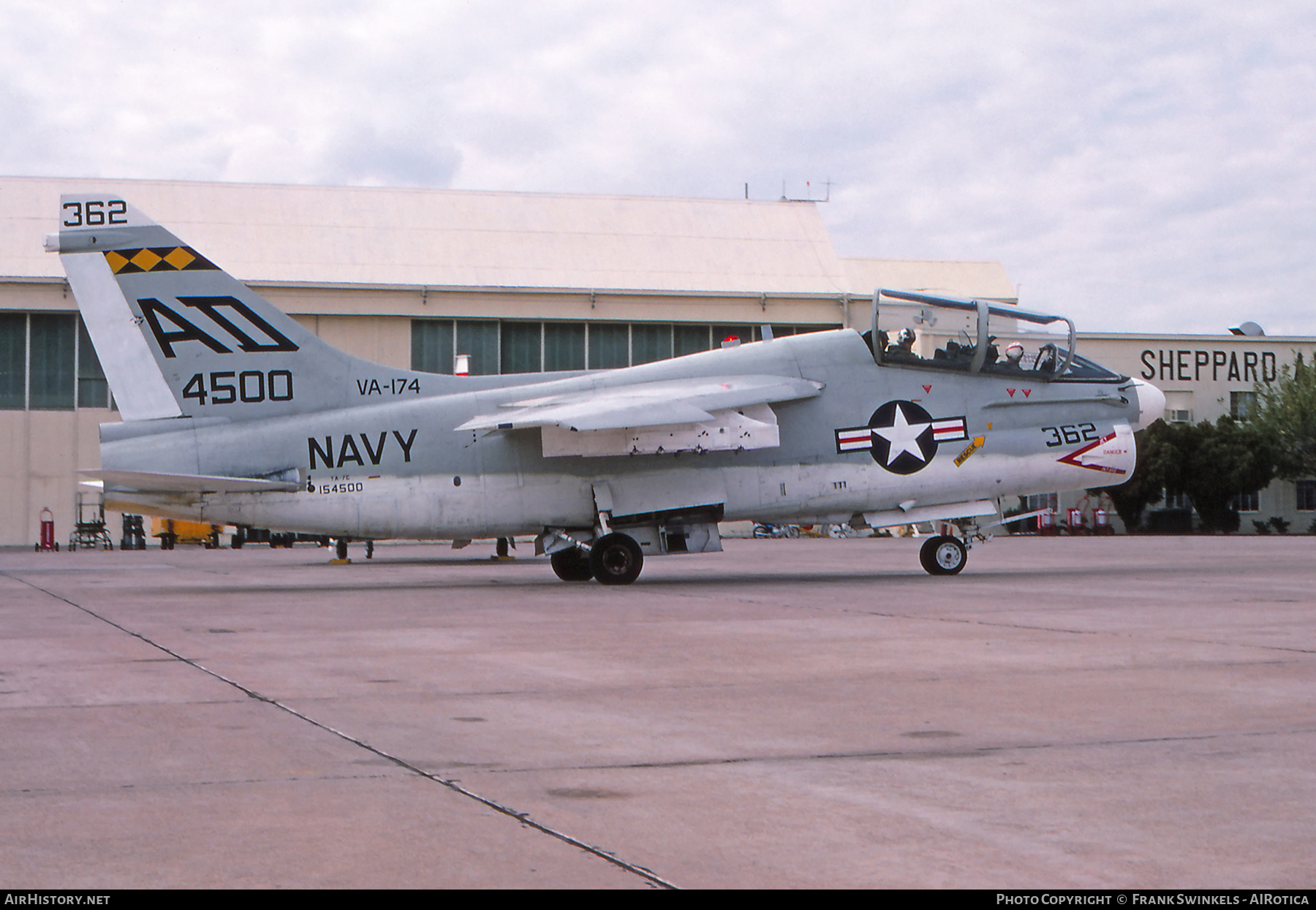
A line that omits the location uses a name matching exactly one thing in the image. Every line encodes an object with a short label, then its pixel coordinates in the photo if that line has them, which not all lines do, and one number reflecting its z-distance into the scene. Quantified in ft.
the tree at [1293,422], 188.75
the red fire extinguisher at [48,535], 150.10
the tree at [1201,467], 184.24
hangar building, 161.17
